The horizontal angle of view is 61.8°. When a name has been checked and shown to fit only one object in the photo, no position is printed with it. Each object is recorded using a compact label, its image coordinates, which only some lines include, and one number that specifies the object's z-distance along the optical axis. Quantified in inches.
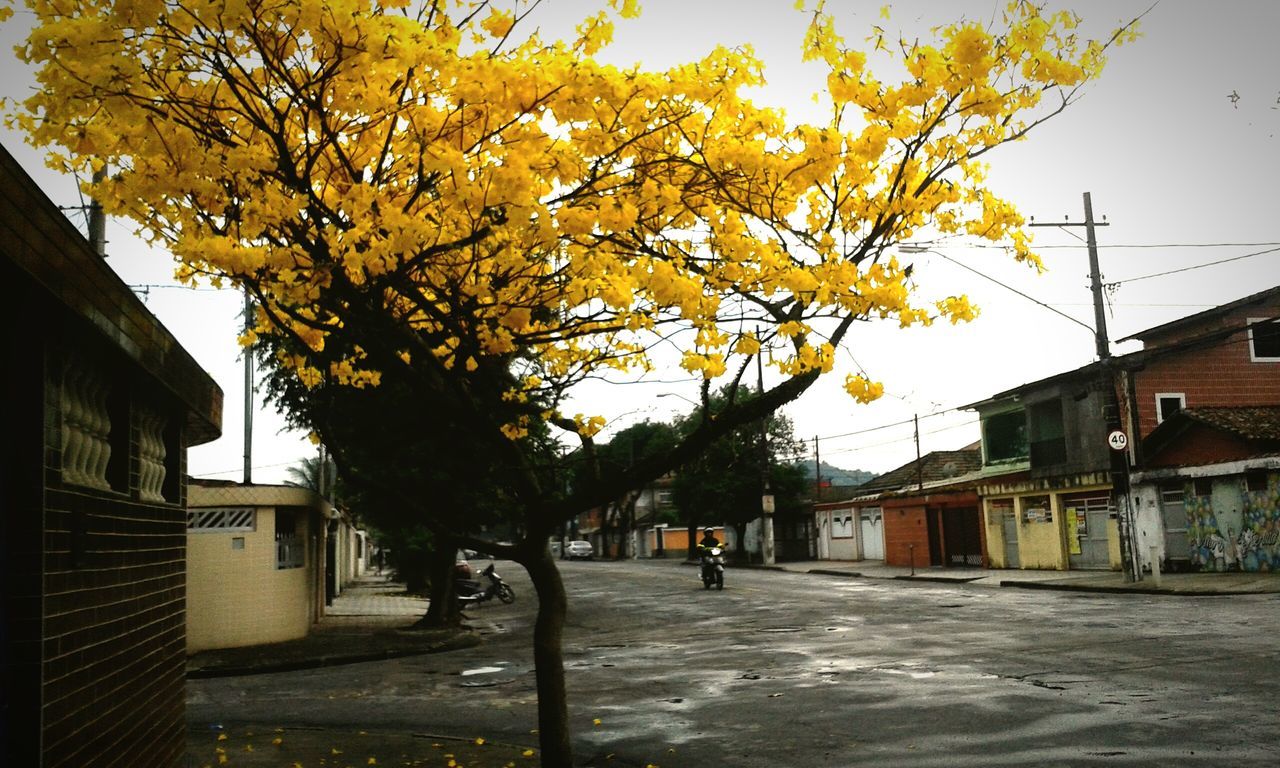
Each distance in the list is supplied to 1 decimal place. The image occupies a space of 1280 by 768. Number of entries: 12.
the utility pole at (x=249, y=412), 942.4
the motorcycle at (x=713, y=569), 1203.2
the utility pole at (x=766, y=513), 1926.7
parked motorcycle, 1078.4
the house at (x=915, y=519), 1630.2
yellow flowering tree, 249.3
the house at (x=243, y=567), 703.7
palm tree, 1500.5
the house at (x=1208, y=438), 1066.1
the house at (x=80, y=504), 163.9
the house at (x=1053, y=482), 1296.8
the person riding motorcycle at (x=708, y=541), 1240.2
